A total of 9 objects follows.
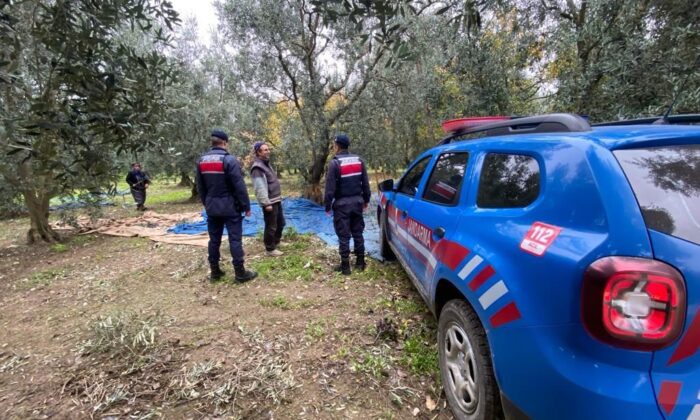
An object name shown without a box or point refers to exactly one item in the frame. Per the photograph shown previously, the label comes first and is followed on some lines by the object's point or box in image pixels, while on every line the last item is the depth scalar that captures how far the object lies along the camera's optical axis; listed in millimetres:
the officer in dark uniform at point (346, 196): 4270
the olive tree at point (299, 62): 8875
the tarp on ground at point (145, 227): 6871
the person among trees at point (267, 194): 5012
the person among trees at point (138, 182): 11273
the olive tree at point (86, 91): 1695
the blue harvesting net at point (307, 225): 6305
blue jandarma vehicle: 1130
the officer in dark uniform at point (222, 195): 4121
